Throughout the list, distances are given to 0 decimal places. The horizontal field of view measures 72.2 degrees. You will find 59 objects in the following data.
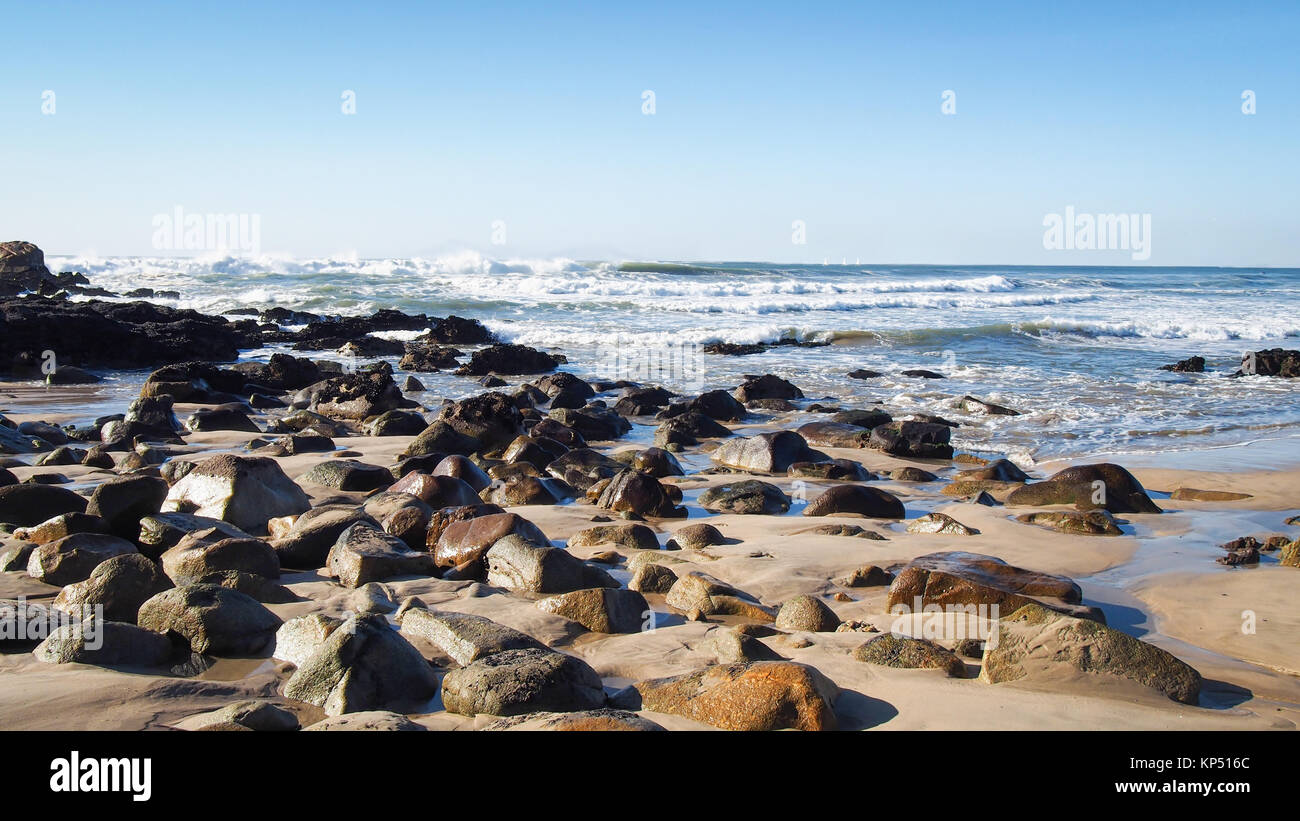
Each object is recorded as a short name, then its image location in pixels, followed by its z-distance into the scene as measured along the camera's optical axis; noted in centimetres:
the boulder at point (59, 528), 505
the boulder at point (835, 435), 1008
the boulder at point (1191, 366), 1647
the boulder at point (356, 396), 1151
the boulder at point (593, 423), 1041
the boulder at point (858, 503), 679
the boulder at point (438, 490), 639
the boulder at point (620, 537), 578
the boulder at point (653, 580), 484
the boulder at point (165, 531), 502
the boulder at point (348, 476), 712
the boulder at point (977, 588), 426
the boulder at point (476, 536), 508
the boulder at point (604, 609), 423
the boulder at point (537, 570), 473
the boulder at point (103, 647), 345
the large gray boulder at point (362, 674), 317
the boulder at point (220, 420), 1014
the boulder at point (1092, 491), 698
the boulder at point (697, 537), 580
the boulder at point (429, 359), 1719
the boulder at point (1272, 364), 1602
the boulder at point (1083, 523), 630
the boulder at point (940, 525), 616
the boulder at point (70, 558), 454
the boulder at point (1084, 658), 335
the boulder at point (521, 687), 306
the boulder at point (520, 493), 707
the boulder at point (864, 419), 1092
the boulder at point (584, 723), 260
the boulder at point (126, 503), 522
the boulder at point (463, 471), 724
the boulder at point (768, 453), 871
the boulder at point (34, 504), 555
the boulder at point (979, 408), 1186
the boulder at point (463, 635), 358
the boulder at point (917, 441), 939
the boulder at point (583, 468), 776
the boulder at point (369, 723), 266
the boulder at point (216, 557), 452
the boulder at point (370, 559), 482
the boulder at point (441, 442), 880
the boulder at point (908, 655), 354
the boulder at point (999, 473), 804
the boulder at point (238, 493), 584
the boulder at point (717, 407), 1169
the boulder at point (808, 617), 423
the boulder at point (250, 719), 275
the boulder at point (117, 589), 397
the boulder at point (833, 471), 841
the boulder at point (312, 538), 513
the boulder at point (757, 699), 295
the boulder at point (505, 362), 1644
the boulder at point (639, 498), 677
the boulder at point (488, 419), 940
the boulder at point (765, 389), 1315
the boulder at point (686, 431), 995
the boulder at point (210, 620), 370
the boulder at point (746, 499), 701
